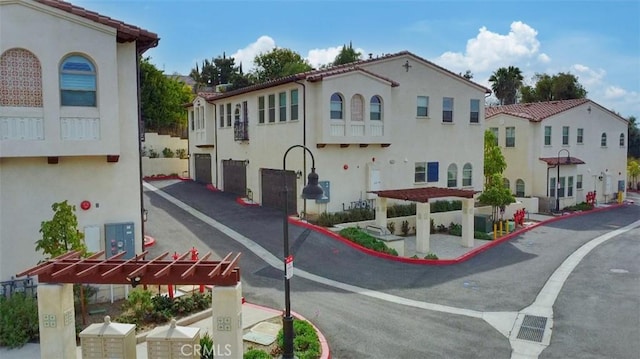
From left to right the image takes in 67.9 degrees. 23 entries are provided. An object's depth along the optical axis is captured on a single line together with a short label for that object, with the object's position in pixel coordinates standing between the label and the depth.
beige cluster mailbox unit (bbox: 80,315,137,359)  8.81
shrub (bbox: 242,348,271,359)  9.85
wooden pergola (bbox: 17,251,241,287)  8.48
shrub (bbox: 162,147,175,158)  41.12
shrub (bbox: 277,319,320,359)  10.41
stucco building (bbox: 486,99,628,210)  34.75
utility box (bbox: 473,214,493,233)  25.66
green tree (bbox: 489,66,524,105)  57.97
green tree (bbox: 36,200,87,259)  11.49
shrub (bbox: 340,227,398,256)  19.92
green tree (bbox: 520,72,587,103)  58.06
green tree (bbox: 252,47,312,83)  59.50
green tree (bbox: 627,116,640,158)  60.28
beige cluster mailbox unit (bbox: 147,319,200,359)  8.70
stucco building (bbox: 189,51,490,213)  23.47
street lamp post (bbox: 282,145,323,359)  10.05
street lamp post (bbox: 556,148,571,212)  33.87
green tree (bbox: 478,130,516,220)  26.89
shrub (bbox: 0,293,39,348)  10.57
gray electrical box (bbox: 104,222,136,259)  13.70
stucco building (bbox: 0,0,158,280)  12.02
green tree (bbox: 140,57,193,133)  43.97
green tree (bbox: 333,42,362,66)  57.41
